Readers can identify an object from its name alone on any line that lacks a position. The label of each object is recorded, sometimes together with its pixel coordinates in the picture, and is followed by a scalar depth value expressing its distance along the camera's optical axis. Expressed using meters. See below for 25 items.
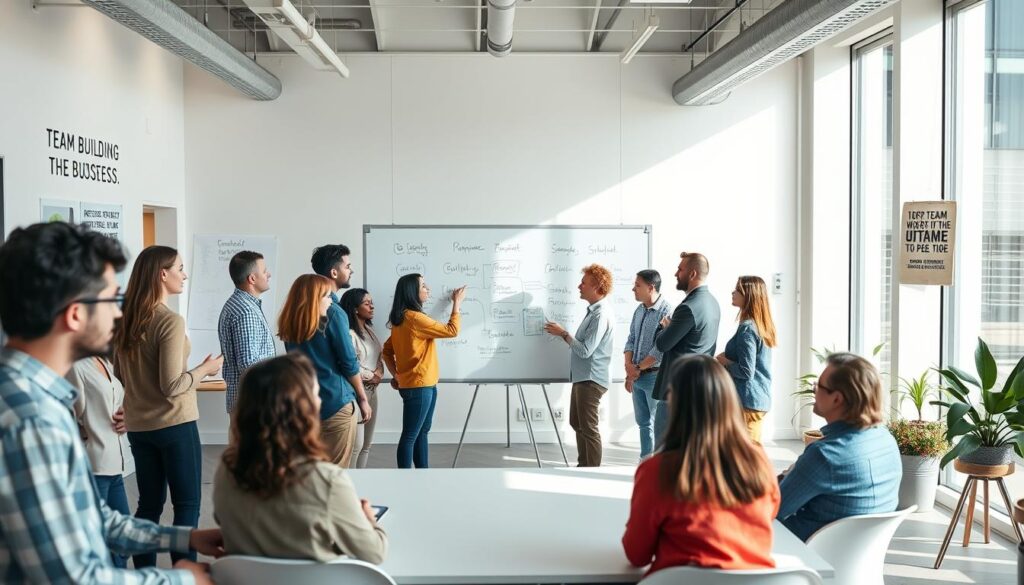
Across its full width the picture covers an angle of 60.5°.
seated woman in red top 2.07
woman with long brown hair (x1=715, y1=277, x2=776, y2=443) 4.77
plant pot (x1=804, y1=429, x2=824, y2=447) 5.74
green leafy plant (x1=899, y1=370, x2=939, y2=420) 5.09
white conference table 2.22
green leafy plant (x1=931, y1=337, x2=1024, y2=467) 3.97
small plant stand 4.09
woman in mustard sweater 5.40
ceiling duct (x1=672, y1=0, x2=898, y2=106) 4.19
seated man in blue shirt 2.61
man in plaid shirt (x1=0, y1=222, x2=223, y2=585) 1.49
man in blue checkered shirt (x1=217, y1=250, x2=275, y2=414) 3.98
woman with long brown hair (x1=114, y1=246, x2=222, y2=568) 3.31
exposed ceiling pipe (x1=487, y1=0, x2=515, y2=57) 4.93
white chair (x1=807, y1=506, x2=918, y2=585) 2.45
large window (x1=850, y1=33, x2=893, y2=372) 6.37
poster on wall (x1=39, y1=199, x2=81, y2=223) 4.65
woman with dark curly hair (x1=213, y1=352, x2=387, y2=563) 2.00
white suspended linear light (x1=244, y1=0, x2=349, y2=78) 4.37
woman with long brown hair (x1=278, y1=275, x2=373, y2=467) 3.94
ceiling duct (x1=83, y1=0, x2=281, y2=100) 4.16
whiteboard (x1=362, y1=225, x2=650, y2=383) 6.71
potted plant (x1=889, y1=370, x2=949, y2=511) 4.95
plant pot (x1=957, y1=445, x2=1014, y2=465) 4.09
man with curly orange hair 5.62
